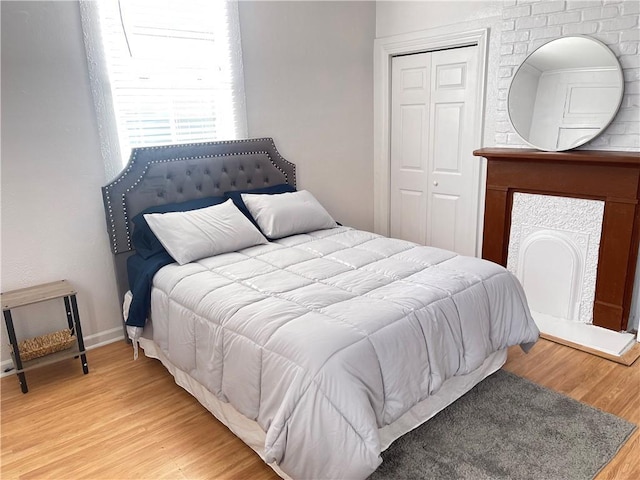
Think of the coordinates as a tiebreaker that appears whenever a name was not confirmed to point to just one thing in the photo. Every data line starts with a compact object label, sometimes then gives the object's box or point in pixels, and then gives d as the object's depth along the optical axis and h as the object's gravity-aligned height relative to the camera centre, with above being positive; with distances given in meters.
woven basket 2.70 -1.18
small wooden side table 2.60 -0.97
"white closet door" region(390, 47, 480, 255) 3.88 -0.20
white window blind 2.98 +0.41
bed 1.74 -0.82
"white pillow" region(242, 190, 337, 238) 3.25 -0.58
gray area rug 1.97 -1.40
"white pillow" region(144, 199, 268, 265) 2.82 -0.60
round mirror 2.93 +0.18
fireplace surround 2.85 -0.43
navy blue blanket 2.74 -0.89
